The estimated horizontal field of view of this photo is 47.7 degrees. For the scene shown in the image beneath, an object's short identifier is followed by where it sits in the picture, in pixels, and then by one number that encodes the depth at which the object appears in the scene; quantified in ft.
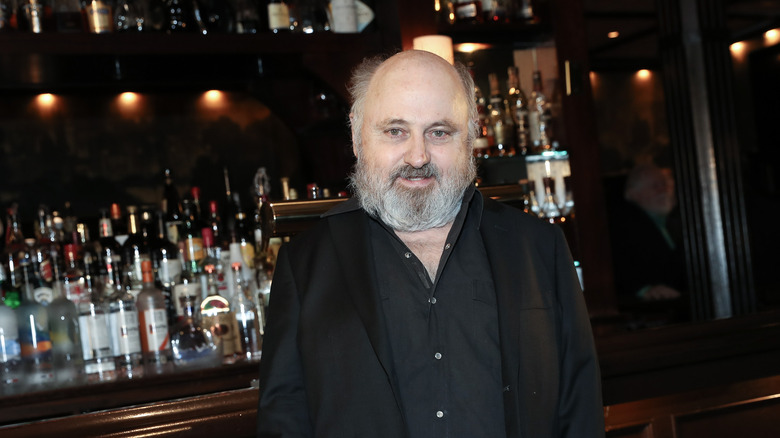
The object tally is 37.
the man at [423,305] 4.43
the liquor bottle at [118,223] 8.79
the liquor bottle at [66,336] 7.50
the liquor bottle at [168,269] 8.52
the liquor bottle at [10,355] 7.29
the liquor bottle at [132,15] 8.45
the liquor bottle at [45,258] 8.01
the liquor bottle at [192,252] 8.59
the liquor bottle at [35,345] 7.38
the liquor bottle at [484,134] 9.77
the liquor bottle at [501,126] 9.83
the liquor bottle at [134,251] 8.46
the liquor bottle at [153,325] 7.66
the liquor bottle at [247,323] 8.06
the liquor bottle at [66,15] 8.24
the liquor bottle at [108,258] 7.89
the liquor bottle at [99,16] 8.13
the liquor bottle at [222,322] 7.78
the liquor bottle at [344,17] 8.94
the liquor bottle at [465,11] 9.64
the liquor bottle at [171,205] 9.48
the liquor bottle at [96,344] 7.36
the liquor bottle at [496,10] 9.76
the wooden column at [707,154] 9.52
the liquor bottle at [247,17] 8.99
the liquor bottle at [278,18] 8.82
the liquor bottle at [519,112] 9.79
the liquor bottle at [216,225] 9.02
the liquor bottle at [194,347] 7.46
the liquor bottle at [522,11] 9.72
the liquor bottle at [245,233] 9.00
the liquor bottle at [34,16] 8.07
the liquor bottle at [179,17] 8.79
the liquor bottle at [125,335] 7.46
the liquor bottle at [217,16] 9.04
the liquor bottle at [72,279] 7.89
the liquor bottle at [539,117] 9.66
